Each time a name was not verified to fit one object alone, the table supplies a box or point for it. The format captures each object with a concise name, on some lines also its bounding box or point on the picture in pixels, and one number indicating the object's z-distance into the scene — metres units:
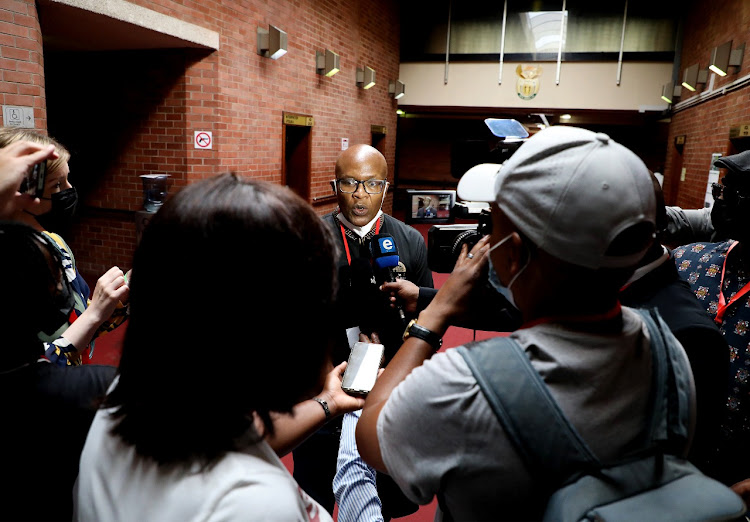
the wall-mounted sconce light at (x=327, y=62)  7.37
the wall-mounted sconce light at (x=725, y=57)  6.18
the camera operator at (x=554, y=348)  0.77
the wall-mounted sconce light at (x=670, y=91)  9.30
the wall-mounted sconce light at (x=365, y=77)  9.00
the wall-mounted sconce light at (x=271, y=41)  5.76
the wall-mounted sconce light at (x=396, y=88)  10.79
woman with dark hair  0.68
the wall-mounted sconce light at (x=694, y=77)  7.54
